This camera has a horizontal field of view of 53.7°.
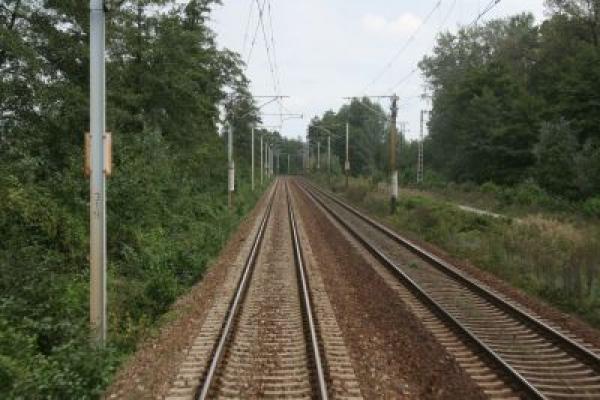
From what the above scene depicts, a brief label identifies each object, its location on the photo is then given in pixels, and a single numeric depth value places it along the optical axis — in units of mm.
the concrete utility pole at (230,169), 32625
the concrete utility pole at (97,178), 8789
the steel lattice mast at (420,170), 61919
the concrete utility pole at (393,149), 34125
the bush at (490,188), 42650
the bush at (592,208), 26139
